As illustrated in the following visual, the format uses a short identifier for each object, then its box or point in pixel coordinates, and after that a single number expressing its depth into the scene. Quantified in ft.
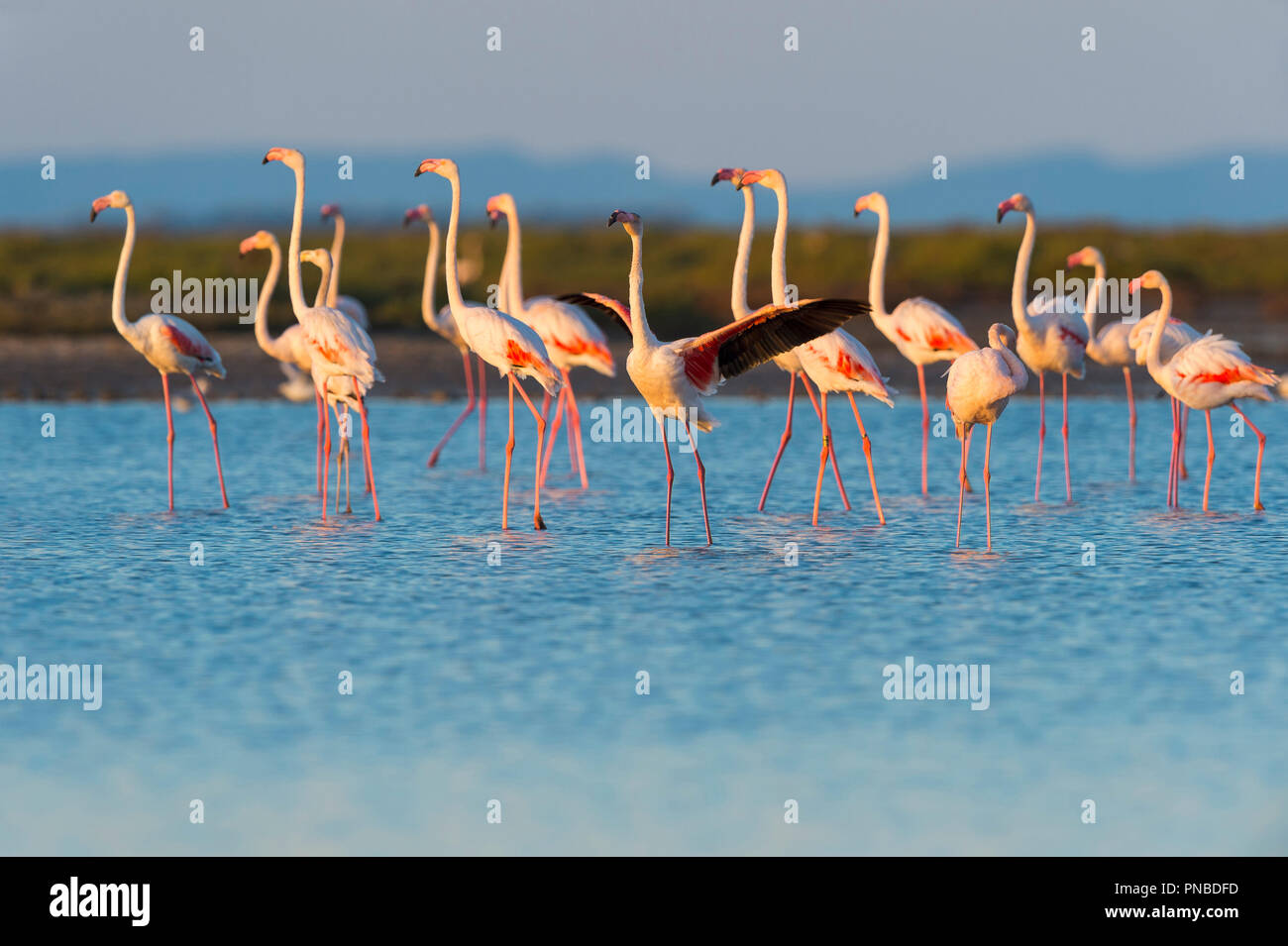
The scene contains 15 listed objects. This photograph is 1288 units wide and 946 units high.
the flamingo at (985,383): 32.24
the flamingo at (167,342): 38.88
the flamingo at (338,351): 36.06
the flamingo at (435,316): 46.88
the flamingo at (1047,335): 40.75
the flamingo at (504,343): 34.88
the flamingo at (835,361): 35.63
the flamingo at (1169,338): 40.47
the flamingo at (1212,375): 36.35
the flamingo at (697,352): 30.71
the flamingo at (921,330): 39.42
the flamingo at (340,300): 47.11
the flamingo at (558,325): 42.47
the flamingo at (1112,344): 43.62
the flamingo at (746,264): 35.65
